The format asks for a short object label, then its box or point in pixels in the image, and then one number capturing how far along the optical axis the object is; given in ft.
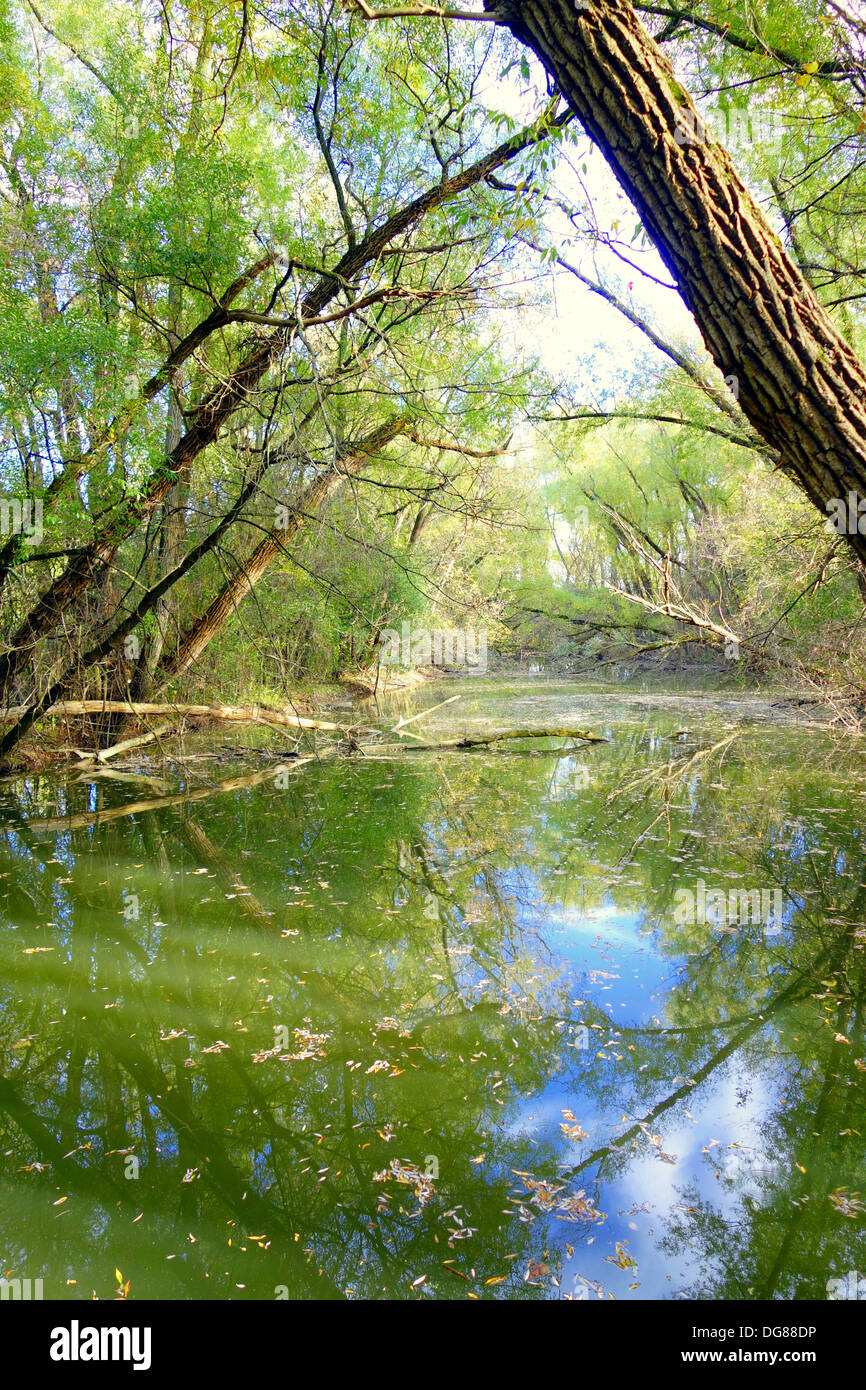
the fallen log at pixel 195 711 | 29.50
